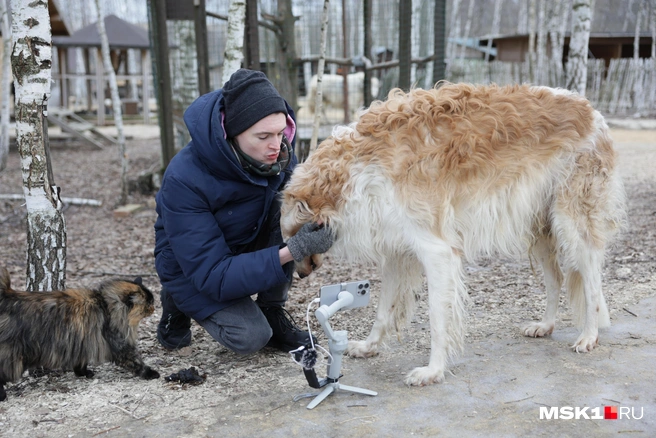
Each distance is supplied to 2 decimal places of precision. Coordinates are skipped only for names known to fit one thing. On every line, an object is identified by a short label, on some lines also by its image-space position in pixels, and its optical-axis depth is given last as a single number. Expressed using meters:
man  3.22
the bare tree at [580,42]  9.98
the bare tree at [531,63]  20.88
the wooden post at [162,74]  8.11
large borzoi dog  3.26
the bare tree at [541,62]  21.08
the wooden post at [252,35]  6.82
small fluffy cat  3.17
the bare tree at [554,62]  20.58
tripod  2.97
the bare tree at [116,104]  8.66
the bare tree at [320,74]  6.33
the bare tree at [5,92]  10.92
